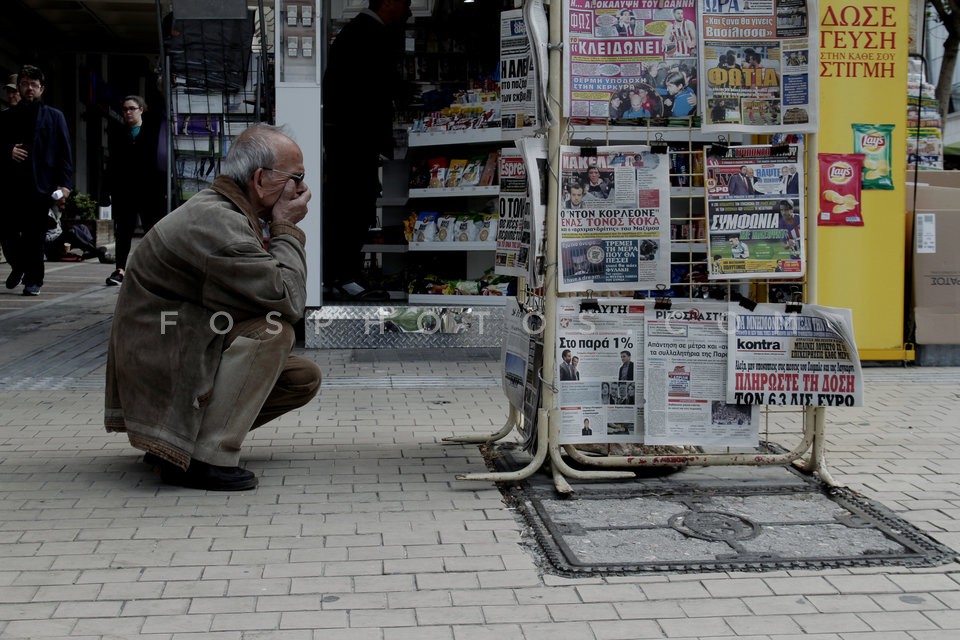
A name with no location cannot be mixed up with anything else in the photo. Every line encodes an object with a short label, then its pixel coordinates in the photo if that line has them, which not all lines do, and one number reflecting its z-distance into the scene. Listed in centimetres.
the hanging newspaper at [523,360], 490
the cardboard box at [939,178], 895
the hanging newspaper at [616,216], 462
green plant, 1878
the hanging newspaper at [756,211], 468
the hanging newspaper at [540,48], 454
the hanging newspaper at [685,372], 475
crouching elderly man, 461
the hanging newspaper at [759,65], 464
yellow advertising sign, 773
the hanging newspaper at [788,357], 474
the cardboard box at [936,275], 816
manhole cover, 396
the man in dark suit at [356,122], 895
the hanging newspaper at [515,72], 511
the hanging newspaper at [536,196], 461
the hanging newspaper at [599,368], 473
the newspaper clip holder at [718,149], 465
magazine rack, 462
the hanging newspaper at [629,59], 460
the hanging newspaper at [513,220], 501
